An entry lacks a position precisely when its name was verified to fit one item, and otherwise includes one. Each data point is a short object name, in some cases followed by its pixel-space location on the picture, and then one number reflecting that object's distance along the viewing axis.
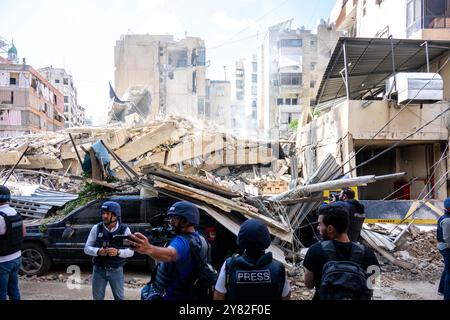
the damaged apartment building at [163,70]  43.25
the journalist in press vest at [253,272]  2.35
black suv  6.34
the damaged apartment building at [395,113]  11.65
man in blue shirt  2.54
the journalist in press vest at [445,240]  4.84
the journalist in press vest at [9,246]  3.86
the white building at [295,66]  46.03
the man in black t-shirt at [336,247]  2.70
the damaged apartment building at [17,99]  38.03
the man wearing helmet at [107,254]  3.81
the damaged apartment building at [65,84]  70.19
